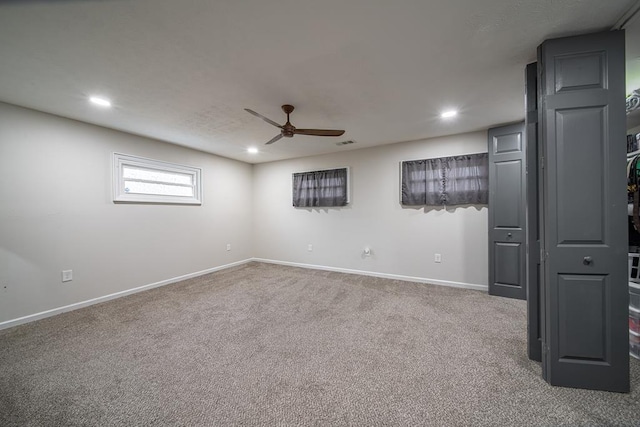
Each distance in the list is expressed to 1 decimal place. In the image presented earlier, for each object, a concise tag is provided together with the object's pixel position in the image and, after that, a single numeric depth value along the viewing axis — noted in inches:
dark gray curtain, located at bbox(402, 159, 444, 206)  144.2
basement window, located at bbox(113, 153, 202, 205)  131.9
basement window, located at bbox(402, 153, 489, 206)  133.2
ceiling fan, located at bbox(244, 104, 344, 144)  97.5
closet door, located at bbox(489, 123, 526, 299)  119.3
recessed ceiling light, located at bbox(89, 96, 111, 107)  93.4
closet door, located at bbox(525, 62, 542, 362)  69.3
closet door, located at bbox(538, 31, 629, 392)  57.4
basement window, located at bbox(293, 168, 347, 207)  174.6
